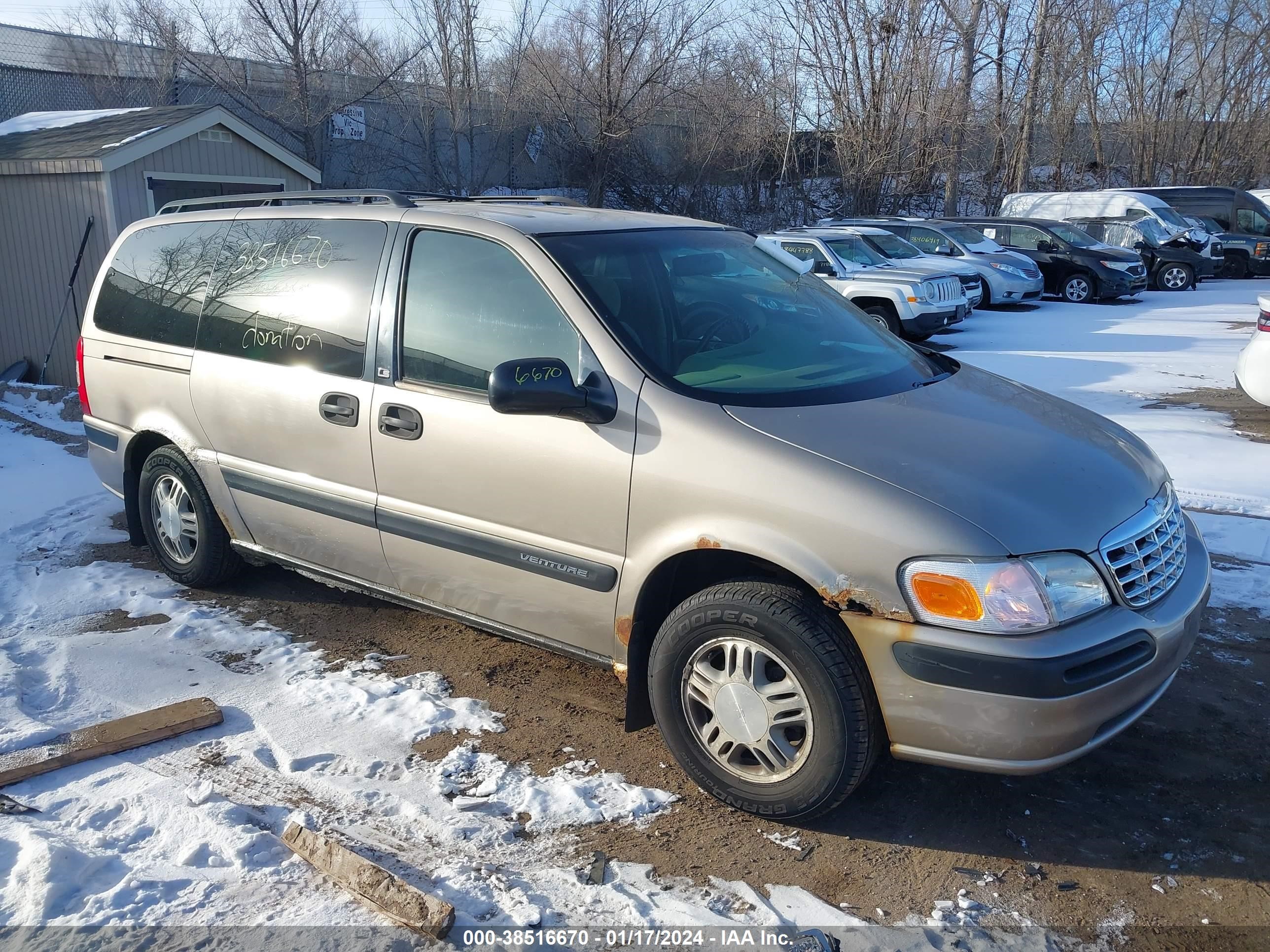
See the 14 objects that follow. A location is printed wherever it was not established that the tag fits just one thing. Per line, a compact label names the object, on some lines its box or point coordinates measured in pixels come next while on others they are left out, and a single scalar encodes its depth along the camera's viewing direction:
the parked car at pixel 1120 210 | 22.00
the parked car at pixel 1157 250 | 21.36
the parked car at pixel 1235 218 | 24.03
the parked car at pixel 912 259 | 15.69
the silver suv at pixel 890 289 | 13.19
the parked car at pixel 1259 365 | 8.29
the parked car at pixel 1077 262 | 18.52
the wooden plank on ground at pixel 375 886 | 2.68
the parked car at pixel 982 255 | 17.48
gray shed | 10.69
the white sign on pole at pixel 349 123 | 23.72
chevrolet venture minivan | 2.88
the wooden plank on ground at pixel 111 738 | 3.46
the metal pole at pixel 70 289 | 10.76
